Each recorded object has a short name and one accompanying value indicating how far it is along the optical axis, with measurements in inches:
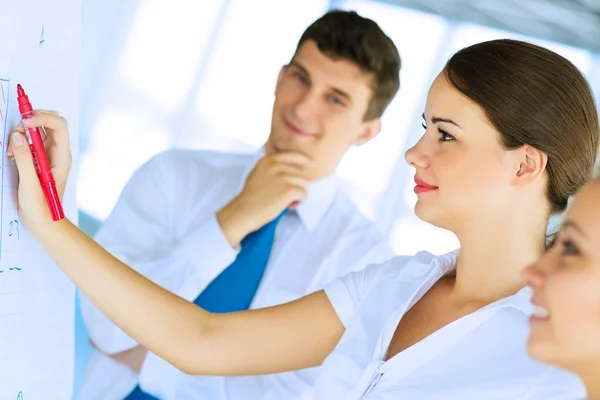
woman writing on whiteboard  60.3
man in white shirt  75.4
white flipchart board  56.3
